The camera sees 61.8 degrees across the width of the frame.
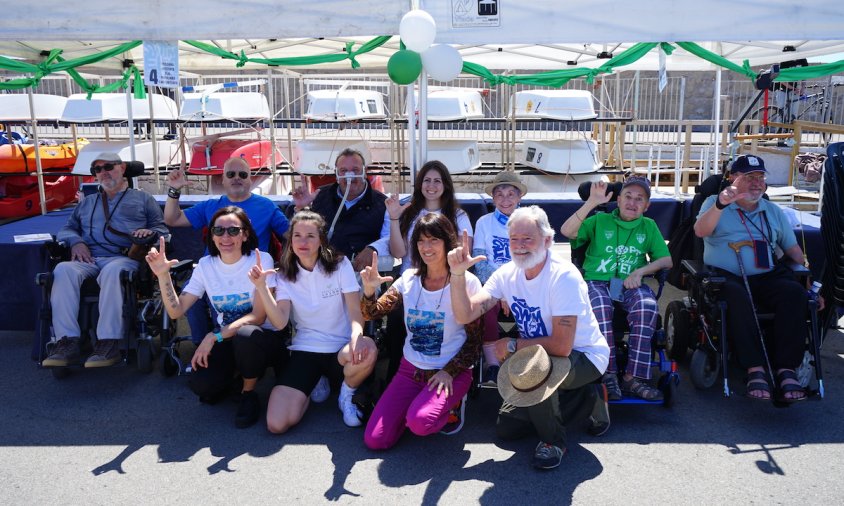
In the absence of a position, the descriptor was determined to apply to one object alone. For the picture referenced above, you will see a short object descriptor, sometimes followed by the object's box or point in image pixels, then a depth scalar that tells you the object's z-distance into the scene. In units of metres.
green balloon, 4.33
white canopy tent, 4.43
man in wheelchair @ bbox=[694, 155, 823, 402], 3.57
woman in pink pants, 3.27
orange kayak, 9.21
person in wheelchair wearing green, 3.85
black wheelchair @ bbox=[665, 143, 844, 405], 3.64
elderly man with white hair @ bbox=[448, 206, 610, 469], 3.07
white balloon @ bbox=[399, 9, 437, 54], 4.25
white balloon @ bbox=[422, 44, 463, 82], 4.39
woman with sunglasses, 3.58
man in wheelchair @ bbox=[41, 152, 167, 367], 4.01
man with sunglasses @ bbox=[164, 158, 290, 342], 4.43
